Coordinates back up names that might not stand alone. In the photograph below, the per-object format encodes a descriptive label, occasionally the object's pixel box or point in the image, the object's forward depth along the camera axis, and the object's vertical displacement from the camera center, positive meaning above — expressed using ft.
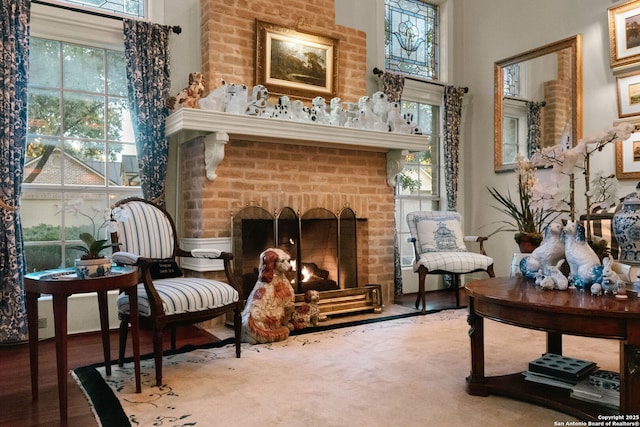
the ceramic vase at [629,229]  7.29 -0.38
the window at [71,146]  12.26 +1.82
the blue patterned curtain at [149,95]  12.85 +3.22
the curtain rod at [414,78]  17.43 +5.17
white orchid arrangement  7.84 +0.68
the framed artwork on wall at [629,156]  14.42 +1.52
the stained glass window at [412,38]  18.86 +7.05
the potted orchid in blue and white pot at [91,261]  7.53 -0.79
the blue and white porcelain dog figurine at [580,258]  7.34 -0.86
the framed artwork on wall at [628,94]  14.56 +3.48
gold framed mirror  16.26 +3.96
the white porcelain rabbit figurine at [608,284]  6.93 -1.18
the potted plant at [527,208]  8.56 -0.04
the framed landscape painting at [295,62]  14.21 +4.65
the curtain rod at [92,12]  12.03 +5.36
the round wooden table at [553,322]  5.98 -1.61
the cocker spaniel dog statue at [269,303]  11.09 -2.25
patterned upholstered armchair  14.58 -1.36
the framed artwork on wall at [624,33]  14.56 +5.41
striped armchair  8.45 -1.45
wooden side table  7.00 -1.33
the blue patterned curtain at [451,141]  19.36 +2.73
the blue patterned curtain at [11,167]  11.03 +1.10
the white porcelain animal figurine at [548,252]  8.08 -0.79
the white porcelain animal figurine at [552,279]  7.57 -1.20
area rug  6.88 -3.07
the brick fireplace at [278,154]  12.85 +1.70
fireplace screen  13.41 -1.02
